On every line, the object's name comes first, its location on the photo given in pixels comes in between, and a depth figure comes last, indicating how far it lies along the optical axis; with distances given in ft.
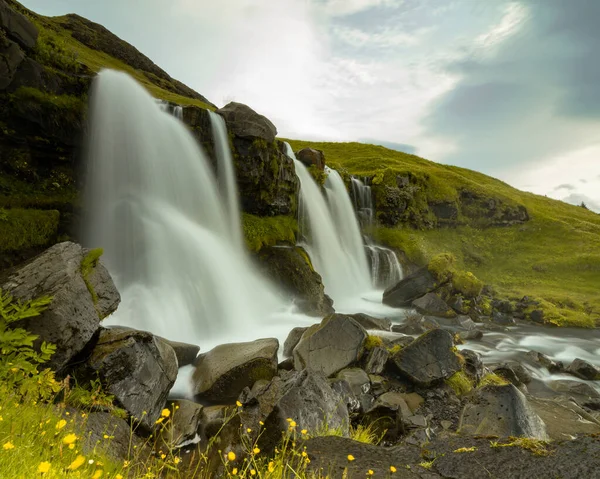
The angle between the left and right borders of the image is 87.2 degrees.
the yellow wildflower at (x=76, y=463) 5.47
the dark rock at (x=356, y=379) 25.96
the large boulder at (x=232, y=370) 25.40
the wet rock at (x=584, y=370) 40.11
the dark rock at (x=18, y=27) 37.76
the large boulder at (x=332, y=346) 29.45
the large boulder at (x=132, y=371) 18.89
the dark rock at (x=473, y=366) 29.89
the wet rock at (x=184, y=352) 29.25
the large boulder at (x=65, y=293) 17.78
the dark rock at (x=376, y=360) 29.24
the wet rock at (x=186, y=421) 19.84
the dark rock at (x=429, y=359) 27.68
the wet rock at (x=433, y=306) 67.10
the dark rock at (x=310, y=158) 99.81
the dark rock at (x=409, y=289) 72.28
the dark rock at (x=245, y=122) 68.64
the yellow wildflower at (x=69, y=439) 6.11
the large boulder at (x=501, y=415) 19.16
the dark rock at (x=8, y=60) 36.94
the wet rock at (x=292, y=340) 34.35
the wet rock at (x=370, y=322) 45.84
